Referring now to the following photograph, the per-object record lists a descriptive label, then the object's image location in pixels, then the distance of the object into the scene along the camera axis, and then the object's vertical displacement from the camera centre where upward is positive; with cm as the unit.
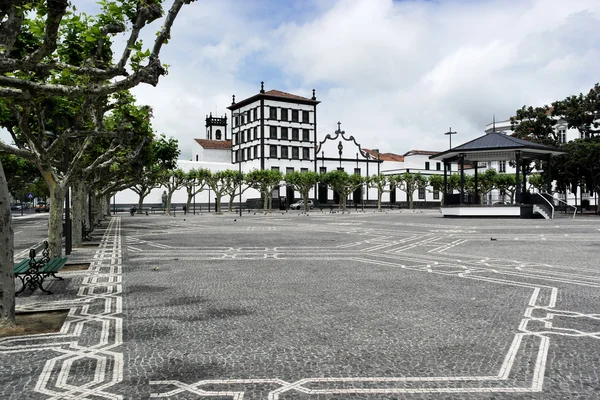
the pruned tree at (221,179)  5522 +235
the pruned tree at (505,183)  6725 +171
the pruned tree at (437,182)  7162 +211
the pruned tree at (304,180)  5934 +228
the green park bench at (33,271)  880 -126
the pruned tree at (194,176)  5425 +265
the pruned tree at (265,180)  5738 +224
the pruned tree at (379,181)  6419 +220
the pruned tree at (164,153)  2986 +309
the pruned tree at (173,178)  5280 +245
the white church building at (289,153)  6975 +694
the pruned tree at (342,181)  6169 +212
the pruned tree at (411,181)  6856 +224
